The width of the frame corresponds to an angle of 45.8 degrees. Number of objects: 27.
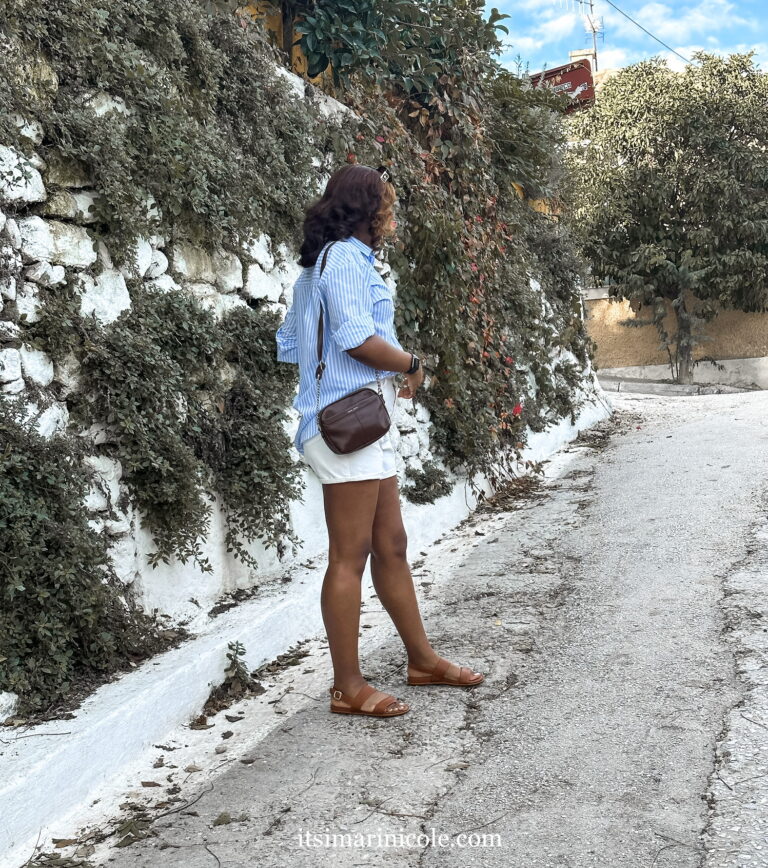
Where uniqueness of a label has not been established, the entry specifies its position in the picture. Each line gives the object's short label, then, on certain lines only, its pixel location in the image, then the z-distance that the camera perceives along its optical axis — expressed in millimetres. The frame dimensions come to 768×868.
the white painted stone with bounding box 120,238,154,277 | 3766
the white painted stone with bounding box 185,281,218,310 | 4203
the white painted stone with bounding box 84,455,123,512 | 3439
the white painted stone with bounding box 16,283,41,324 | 3258
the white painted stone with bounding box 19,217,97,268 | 3344
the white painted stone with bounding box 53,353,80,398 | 3379
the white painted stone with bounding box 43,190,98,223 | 3492
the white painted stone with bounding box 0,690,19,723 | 2840
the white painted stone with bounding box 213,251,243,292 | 4402
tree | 19688
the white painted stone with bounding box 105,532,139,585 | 3493
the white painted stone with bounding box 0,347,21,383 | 3111
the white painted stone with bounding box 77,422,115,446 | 3479
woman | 3072
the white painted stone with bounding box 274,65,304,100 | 5300
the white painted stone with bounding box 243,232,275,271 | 4613
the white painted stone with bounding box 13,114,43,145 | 3357
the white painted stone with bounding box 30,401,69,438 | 3250
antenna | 33906
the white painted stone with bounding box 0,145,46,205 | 3234
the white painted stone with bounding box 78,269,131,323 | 3543
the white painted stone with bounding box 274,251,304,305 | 4957
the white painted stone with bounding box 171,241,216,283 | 4141
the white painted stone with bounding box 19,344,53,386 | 3240
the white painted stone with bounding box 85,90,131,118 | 3717
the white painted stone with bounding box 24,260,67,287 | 3334
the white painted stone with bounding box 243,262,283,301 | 4617
